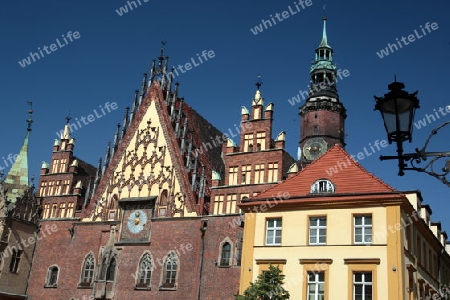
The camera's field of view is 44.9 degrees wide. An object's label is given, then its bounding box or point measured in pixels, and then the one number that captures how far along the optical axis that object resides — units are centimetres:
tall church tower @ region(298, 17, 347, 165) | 4959
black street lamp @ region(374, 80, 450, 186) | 636
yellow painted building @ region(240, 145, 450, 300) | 2358
